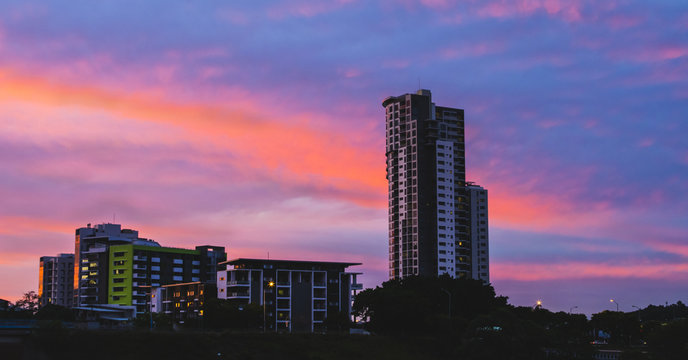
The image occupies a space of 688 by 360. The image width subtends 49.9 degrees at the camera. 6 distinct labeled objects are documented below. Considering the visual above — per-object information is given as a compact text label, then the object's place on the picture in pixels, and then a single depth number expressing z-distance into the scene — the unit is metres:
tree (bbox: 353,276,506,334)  128.12
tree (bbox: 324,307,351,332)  180.18
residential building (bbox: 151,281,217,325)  186.21
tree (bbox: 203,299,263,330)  169.75
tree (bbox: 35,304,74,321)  168.38
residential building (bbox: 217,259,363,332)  196.00
